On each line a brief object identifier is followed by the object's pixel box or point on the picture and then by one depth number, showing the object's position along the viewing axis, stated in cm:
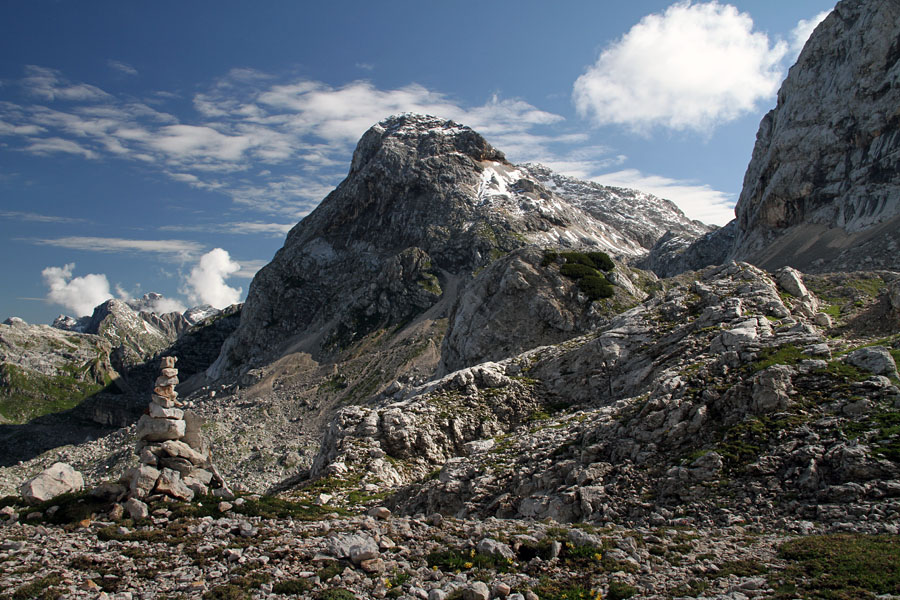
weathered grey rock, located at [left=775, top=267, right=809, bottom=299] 3381
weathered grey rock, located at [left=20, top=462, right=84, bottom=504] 1409
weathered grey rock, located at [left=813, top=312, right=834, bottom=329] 2856
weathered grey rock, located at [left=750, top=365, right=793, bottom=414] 1656
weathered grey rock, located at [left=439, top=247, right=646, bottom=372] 4978
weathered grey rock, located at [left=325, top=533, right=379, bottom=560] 1170
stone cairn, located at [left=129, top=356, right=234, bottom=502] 1564
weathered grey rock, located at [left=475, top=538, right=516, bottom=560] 1188
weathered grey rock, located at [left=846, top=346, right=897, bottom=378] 1620
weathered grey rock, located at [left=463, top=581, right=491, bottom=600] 972
